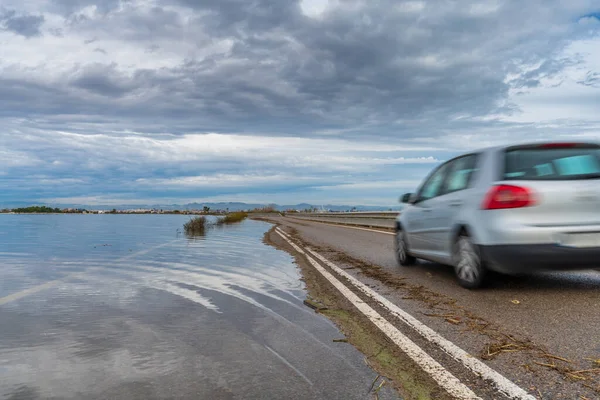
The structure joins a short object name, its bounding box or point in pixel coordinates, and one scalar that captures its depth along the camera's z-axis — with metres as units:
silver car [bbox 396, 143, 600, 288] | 5.37
